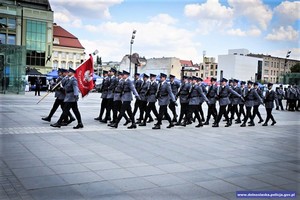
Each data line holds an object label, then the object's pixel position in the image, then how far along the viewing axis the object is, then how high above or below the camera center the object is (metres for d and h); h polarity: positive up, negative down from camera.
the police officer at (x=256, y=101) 14.00 -0.48
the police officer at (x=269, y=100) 14.18 -0.44
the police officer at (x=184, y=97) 12.80 -0.37
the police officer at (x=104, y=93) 12.62 -0.30
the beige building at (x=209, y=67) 104.75 +6.46
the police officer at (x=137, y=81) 13.20 +0.17
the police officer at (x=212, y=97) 13.44 -0.36
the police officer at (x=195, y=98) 12.38 -0.38
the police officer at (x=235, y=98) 14.26 -0.39
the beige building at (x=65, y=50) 73.44 +7.39
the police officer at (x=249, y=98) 13.84 -0.37
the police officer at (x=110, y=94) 12.23 -0.32
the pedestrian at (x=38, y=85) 27.02 -0.17
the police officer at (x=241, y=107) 14.70 -0.81
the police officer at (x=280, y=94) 25.39 -0.30
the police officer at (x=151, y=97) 12.09 -0.38
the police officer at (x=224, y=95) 13.07 -0.26
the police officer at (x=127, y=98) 10.91 -0.41
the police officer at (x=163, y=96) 11.38 -0.33
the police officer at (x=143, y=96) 12.48 -0.36
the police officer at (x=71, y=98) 10.24 -0.43
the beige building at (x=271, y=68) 81.03 +5.48
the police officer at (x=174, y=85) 13.74 +0.08
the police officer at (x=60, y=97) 10.95 -0.43
